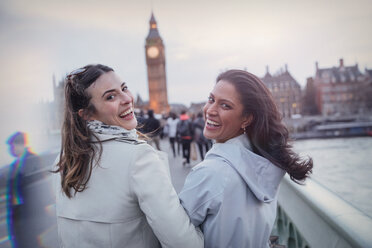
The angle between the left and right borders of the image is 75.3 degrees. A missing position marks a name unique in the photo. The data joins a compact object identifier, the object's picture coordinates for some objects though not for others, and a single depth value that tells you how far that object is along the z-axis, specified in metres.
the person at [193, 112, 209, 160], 7.48
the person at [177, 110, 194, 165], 7.42
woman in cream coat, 1.10
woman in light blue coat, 1.19
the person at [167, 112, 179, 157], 9.38
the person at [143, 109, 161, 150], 6.97
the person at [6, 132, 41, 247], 2.55
